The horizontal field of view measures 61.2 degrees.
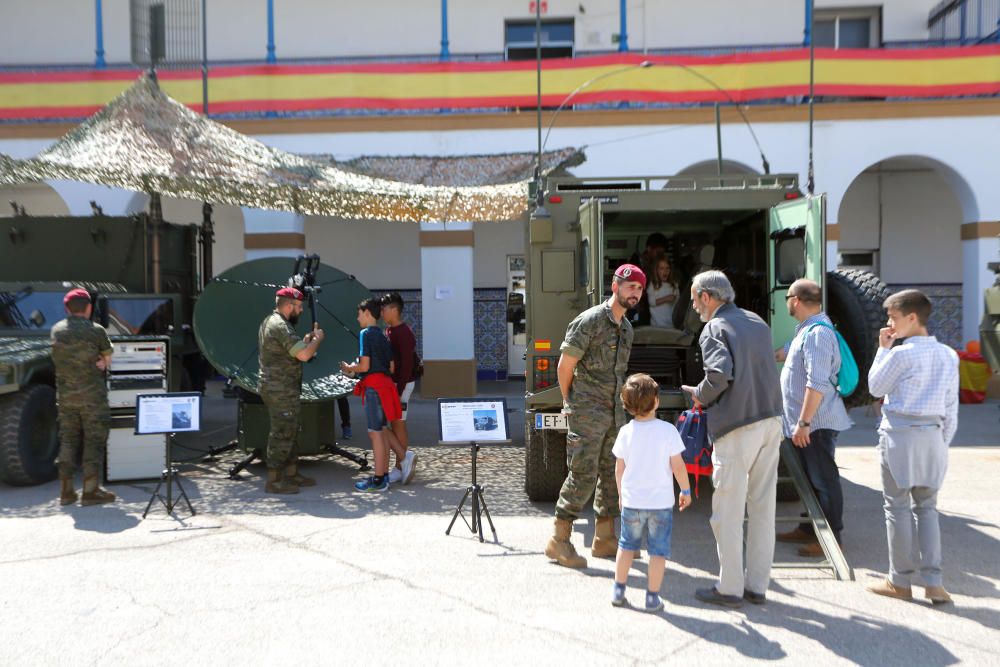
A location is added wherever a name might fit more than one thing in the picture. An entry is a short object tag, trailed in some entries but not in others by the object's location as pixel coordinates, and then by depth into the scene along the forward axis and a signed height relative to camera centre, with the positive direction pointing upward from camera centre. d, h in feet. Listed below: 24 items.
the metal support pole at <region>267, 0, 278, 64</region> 51.47 +17.96
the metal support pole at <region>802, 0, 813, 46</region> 50.78 +17.46
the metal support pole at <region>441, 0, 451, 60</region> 51.34 +17.72
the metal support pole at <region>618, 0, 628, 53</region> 50.01 +17.64
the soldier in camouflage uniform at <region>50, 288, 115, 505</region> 23.59 -1.77
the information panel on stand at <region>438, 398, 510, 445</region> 20.70 -2.41
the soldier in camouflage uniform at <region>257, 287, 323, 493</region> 24.54 -1.39
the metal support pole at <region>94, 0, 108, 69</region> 52.47 +18.07
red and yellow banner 45.88 +13.54
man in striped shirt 17.58 -1.49
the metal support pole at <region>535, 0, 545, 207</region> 23.45 +3.68
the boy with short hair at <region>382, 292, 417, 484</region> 26.16 -0.91
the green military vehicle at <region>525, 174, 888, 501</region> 21.88 +1.08
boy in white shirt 15.20 -2.87
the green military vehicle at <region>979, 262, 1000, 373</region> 35.47 -0.35
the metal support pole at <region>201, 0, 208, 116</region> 40.12 +12.87
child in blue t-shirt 25.43 -1.81
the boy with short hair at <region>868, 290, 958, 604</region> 15.33 -2.00
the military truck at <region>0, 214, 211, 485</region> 25.55 +1.26
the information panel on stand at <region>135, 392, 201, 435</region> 22.80 -2.34
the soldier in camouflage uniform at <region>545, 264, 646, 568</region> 17.84 -1.58
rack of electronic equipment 26.05 -2.26
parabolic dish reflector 27.89 +0.22
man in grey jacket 15.33 -2.17
